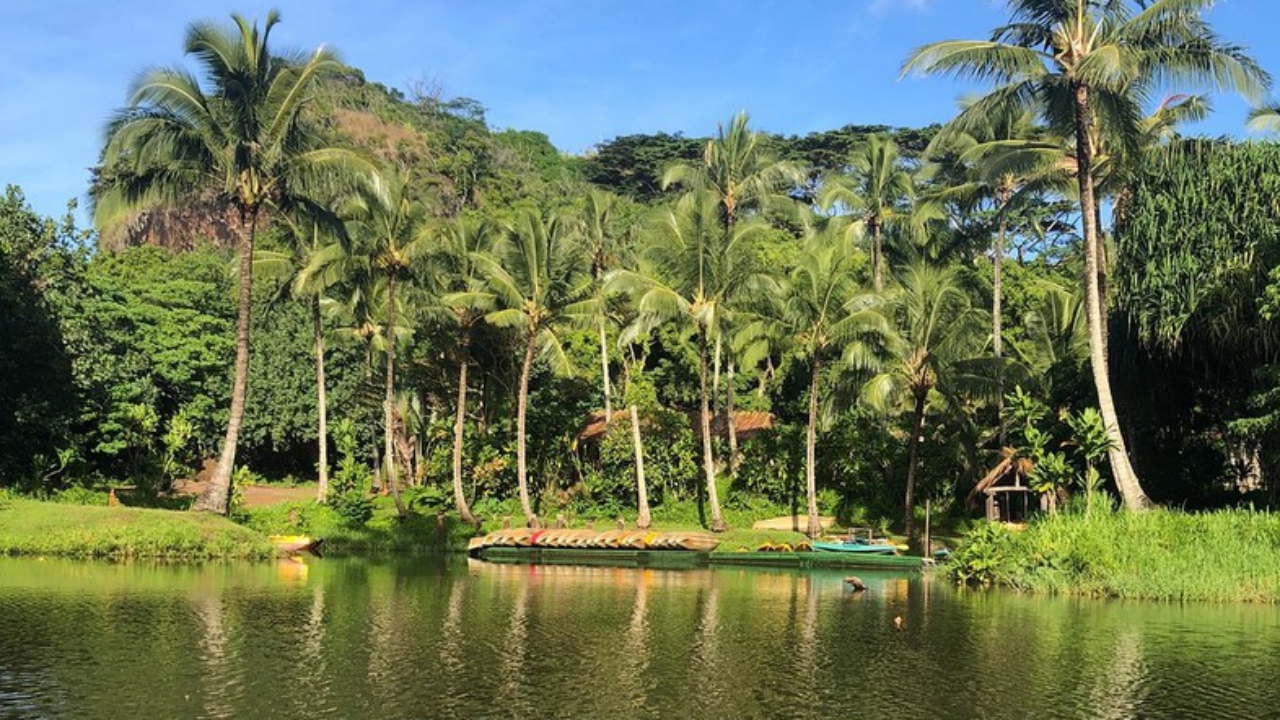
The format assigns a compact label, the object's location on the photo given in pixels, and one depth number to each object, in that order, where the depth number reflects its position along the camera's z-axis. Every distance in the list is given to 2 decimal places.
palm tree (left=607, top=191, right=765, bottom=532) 34.75
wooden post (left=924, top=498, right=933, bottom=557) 31.29
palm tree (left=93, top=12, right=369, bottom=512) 28.86
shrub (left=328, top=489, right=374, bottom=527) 38.59
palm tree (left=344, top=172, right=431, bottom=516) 38.22
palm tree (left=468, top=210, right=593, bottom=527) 36.75
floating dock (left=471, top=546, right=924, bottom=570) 30.56
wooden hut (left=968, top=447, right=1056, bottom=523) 34.62
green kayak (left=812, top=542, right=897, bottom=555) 31.27
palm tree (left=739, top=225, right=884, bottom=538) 34.25
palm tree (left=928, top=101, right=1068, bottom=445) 28.14
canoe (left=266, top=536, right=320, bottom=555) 31.70
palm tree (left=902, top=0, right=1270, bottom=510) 25.33
